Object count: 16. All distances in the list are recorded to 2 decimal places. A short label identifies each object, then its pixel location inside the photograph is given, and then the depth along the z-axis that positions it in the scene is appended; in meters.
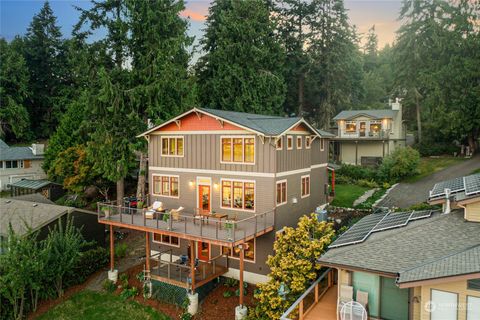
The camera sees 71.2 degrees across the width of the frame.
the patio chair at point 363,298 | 11.04
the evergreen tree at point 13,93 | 45.53
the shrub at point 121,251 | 21.53
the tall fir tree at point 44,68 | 51.82
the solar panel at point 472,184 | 11.32
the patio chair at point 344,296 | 11.17
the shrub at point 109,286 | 18.09
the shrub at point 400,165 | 29.34
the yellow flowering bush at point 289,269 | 13.12
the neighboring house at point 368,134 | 35.97
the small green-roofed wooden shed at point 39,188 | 33.09
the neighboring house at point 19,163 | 37.56
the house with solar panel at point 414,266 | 9.14
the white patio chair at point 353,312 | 10.70
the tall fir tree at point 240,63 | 34.62
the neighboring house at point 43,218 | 19.48
